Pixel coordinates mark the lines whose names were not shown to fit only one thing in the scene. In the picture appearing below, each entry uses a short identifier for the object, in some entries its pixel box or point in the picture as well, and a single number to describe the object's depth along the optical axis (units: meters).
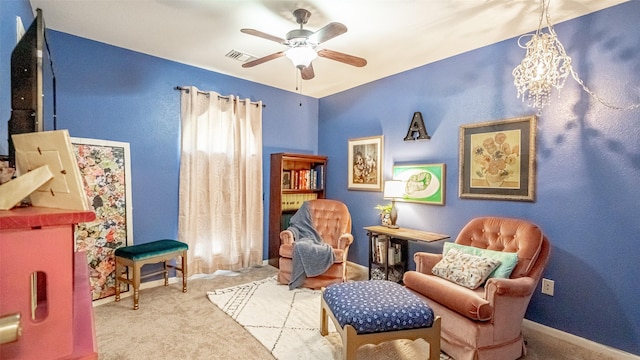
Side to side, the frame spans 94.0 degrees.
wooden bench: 2.72
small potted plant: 3.52
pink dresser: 0.55
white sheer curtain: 3.47
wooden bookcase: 4.11
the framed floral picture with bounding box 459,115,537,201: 2.61
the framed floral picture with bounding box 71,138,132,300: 2.82
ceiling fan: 2.07
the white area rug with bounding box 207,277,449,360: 2.14
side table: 3.25
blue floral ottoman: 1.80
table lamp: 3.33
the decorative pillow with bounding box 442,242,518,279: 2.16
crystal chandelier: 2.09
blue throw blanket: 3.20
